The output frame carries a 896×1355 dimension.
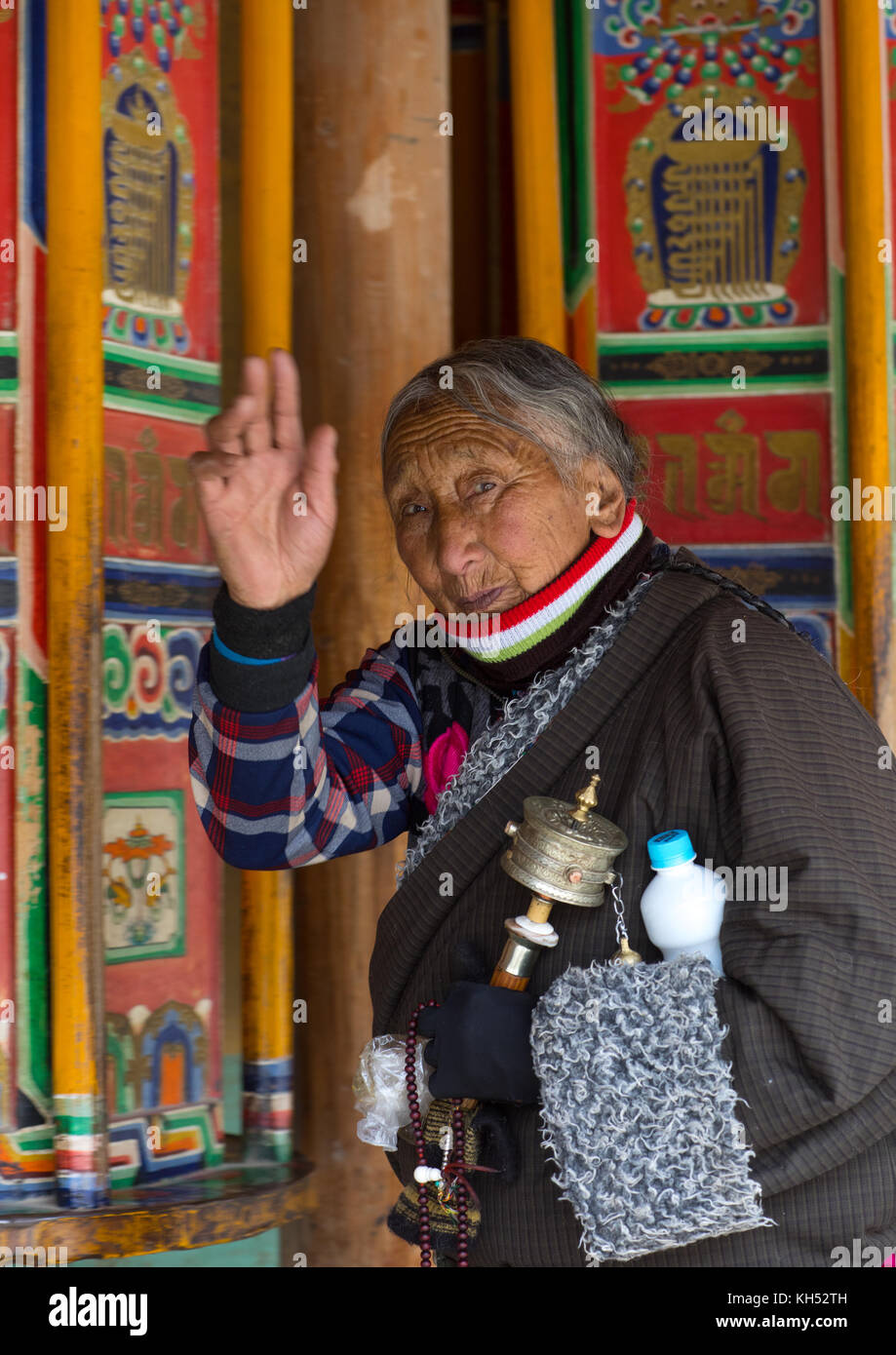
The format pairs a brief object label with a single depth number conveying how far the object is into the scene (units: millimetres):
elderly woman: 2807
